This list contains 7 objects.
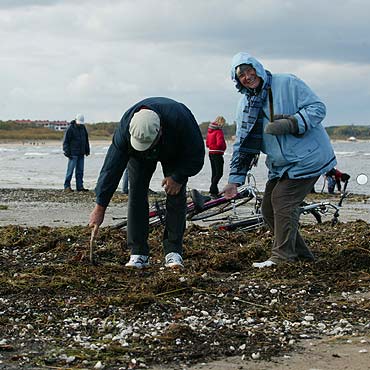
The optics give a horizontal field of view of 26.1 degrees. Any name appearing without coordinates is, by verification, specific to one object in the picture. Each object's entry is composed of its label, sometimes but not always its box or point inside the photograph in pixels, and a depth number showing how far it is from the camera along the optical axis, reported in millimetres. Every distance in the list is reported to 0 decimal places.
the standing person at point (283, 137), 7191
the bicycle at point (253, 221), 10312
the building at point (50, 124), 130062
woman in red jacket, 19562
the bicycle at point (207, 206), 10031
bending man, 6863
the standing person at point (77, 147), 20766
